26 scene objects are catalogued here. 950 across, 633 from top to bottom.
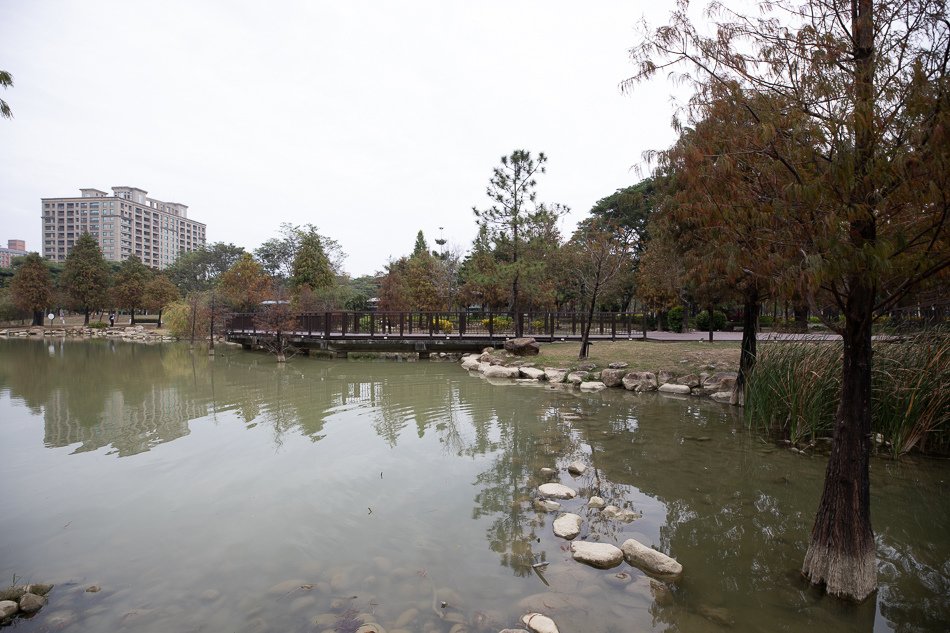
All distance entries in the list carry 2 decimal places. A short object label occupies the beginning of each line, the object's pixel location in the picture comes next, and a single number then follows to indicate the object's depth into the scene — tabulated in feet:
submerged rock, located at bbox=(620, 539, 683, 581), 11.11
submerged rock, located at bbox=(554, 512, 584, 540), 13.05
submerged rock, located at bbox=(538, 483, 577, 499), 15.72
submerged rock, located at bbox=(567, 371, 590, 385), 38.84
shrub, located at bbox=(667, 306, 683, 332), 83.51
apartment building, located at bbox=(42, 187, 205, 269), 327.26
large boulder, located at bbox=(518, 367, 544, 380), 42.14
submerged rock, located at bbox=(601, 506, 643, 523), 14.05
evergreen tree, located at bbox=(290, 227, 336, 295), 113.50
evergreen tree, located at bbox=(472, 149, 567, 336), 67.10
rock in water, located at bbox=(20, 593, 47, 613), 9.97
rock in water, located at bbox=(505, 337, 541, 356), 51.78
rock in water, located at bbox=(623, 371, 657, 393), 35.58
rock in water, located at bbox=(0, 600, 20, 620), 9.71
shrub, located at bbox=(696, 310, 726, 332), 80.38
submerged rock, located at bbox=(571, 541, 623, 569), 11.55
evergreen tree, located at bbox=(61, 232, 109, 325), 136.77
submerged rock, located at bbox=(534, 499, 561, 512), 14.81
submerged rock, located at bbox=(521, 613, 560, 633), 9.12
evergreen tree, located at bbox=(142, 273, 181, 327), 137.80
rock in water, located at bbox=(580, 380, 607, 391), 37.04
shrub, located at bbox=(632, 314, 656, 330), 91.81
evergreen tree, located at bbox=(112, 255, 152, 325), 140.26
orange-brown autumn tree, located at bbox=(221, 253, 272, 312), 91.30
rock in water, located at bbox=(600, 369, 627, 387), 37.37
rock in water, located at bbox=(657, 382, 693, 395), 34.01
